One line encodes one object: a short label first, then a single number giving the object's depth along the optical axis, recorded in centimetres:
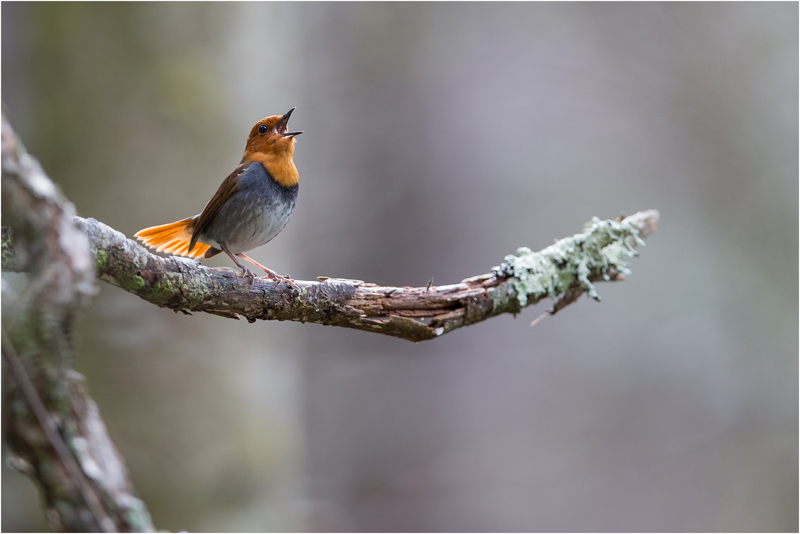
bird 840
